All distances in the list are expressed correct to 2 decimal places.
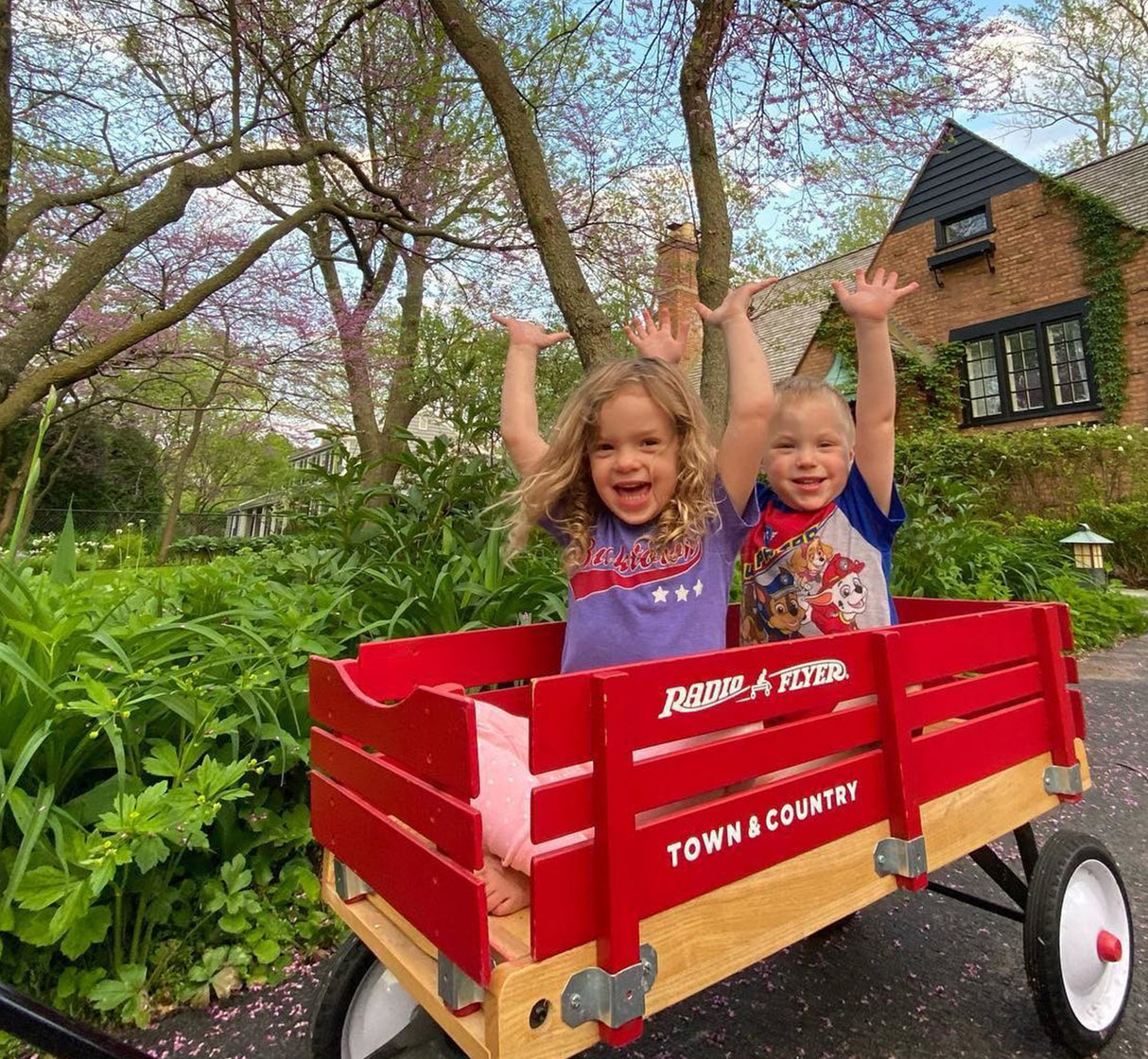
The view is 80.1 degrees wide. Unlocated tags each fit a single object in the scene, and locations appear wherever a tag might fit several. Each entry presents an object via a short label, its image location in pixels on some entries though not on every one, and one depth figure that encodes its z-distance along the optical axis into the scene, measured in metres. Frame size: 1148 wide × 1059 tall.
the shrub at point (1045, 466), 8.91
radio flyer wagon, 0.90
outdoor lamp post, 6.57
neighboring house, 19.69
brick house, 11.30
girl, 1.63
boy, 1.88
